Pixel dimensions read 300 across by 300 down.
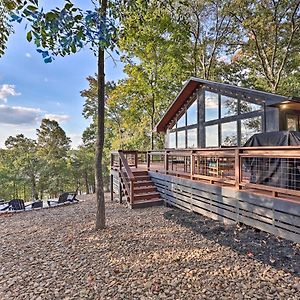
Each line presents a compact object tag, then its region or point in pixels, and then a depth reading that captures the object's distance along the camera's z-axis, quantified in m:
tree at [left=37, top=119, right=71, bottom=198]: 23.36
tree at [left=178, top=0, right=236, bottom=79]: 16.74
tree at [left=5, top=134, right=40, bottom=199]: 22.86
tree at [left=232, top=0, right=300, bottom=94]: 14.63
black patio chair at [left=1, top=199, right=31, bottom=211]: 10.24
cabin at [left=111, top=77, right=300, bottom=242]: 4.67
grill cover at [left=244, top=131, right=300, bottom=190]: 4.74
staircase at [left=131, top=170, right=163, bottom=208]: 8.18
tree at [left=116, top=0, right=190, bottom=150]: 14.84
